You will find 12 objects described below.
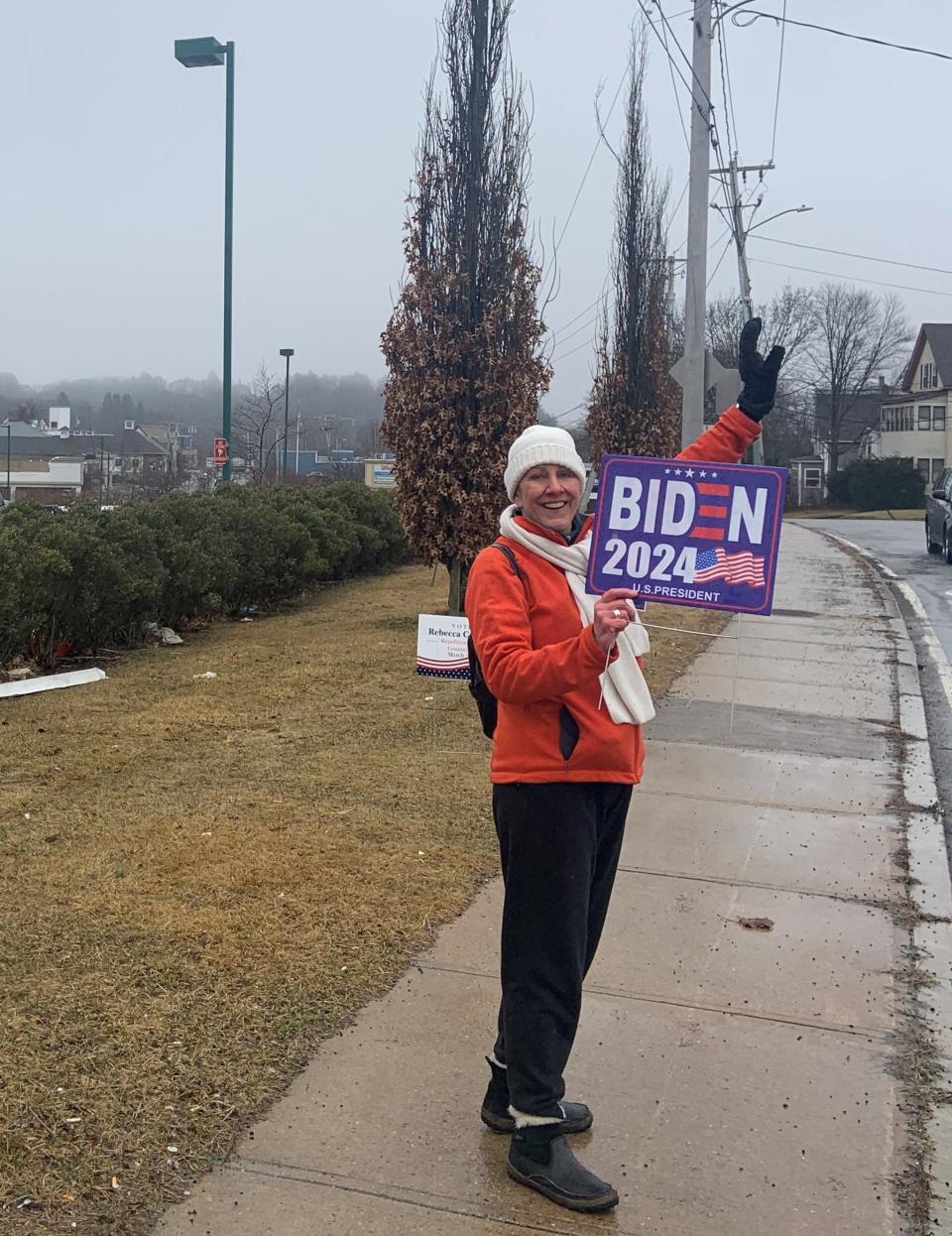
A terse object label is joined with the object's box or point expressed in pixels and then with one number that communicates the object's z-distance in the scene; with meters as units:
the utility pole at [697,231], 15.64
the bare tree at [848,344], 80.06
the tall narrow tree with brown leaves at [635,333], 21.86
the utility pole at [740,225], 29.03
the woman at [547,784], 3.20
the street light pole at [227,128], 18.73
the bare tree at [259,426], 31.16
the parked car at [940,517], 24.12
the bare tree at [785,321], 77.62
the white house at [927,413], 69.69
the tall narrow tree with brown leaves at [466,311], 12.34
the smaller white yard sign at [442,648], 8.35
